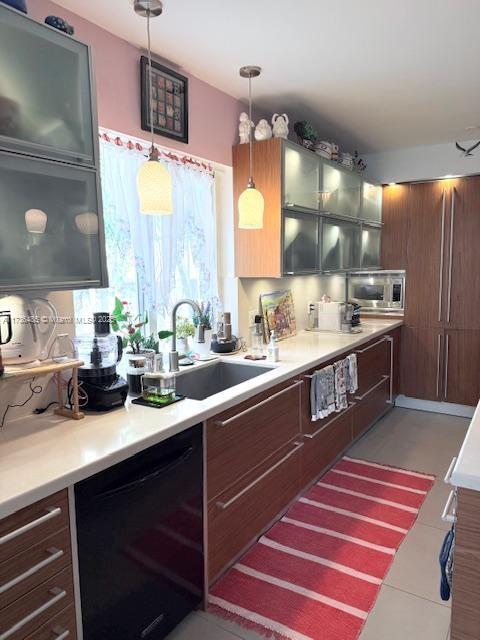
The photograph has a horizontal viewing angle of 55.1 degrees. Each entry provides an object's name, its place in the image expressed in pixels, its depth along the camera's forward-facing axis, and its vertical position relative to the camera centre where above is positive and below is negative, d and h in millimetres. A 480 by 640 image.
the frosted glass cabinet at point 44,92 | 1397 +622
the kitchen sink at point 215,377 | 2479 -541
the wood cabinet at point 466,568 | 1214 -776
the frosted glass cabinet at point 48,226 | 1439 +193
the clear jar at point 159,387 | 1898 -439
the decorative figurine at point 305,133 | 3123 +1007
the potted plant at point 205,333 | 2664 -302
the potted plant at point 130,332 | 2232 -249
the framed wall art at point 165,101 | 2256 +933
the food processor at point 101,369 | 1782 -340
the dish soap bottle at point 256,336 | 3018 -374
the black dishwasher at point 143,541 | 1366 -860
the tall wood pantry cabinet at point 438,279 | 4066 -5
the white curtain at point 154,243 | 2285 +218
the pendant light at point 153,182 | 1825 +400
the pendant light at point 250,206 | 2451 +400
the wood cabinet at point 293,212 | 2869 +471
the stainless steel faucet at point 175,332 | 2311 -287
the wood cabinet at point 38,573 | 1125 -748
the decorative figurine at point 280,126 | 2852 +961
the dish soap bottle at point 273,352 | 2648 -415
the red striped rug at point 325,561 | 1842 -1331
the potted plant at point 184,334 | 2725 -310
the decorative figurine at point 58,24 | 1545 +877
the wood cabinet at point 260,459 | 1914 -911
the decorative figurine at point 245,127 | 2869 +957
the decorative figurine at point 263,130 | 2838 +926
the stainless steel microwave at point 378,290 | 4414 -105
